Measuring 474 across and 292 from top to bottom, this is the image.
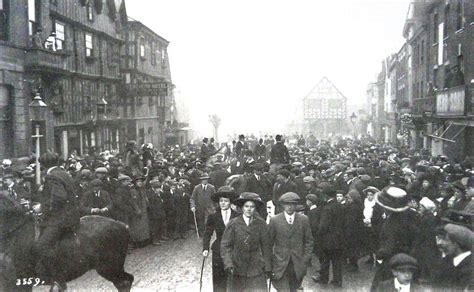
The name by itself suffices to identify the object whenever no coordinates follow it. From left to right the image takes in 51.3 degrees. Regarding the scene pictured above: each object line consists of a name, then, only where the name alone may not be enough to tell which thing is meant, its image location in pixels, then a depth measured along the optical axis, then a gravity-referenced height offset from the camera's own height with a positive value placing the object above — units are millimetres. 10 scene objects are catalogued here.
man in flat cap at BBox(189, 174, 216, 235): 13328 -2089
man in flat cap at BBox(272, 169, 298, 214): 12469 -1640
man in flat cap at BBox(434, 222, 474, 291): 4970 -1452
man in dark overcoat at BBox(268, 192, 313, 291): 7379 -1838
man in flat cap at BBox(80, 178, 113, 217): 11686 -1807
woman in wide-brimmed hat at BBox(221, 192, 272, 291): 7043 -1834
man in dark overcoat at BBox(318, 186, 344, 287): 9672 -2258
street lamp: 14278 +349
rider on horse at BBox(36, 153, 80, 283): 7637 -1358
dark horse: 7812 -2171
